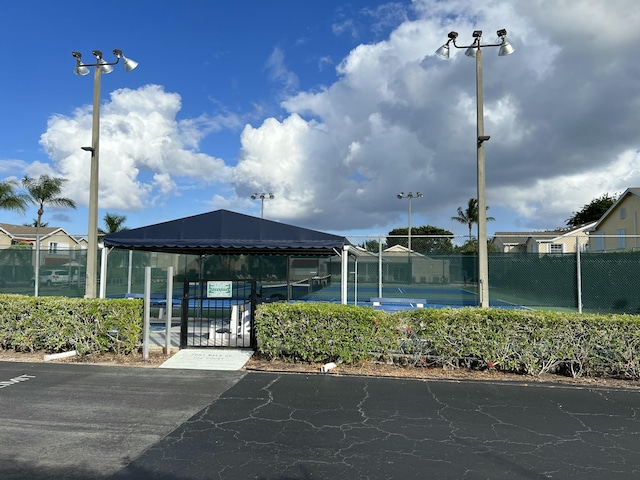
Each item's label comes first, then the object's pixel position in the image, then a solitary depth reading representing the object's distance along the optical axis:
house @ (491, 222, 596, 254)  33.78
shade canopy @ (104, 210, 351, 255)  9.07
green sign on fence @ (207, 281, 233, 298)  8.39
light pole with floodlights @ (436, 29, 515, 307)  9.81
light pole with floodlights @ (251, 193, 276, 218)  39.77
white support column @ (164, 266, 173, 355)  8.05
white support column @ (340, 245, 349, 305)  9.29
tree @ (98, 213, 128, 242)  50.36
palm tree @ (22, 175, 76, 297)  35.38
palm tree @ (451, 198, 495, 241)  62.53
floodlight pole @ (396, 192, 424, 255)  44.25
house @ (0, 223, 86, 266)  15.26
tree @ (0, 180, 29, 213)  31.22
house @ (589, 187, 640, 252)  24.75
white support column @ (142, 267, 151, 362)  7.77
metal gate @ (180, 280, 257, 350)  8.41
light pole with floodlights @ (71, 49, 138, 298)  9.74
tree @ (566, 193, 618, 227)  60.71
